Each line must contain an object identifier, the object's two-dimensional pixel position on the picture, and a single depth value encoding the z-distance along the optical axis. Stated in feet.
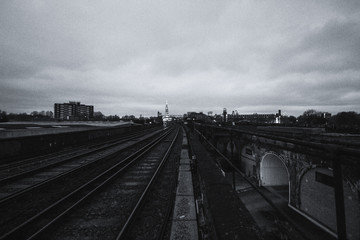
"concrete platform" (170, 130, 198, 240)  13.88
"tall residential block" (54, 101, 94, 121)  577.51
